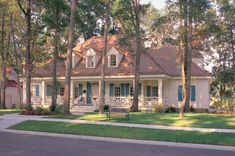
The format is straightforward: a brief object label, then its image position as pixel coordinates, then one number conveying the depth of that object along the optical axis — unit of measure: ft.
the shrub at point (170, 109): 102.10
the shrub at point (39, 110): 81.85
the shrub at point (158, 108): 98.47
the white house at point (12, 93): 163.22
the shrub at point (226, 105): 102.63
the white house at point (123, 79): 110.01
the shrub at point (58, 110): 86.48
